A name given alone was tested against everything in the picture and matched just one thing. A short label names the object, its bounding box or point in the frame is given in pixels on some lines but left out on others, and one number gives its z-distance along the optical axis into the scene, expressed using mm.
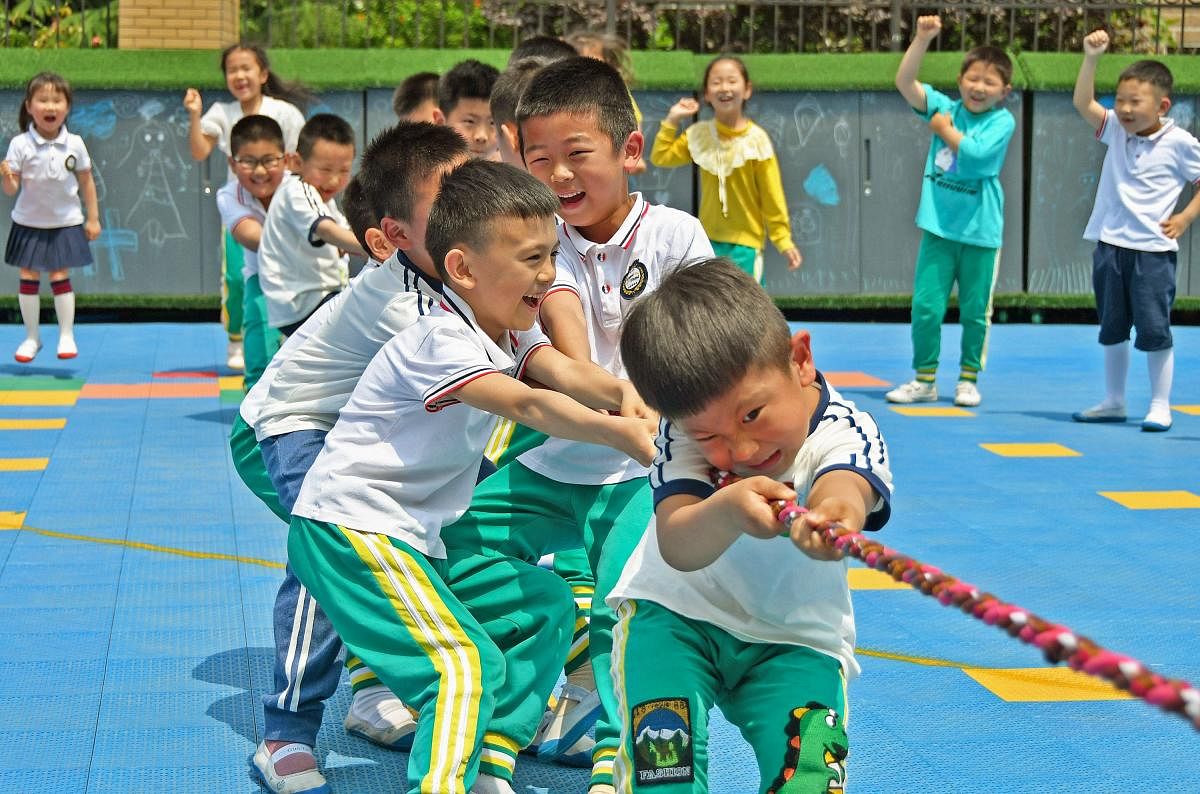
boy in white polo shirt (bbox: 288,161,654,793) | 2861
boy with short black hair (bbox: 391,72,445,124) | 6824
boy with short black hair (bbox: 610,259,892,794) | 2307
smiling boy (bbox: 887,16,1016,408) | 8578
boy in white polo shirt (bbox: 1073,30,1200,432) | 8094
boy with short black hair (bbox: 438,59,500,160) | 5527
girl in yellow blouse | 8383
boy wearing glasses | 7281
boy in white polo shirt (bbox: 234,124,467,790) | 3279
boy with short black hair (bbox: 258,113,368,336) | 6418
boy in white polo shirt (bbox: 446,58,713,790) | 3414
